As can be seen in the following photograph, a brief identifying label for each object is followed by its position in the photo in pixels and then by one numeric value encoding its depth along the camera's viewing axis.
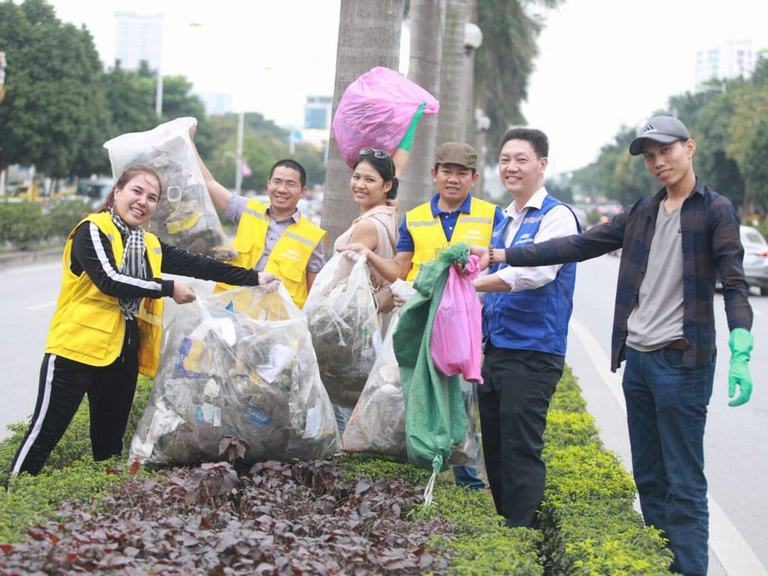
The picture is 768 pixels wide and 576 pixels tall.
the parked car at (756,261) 24.58
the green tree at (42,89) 34.00
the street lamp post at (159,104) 53.89
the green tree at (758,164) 45.44
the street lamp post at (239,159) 59.72
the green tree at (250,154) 79.31
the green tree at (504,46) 27.06
